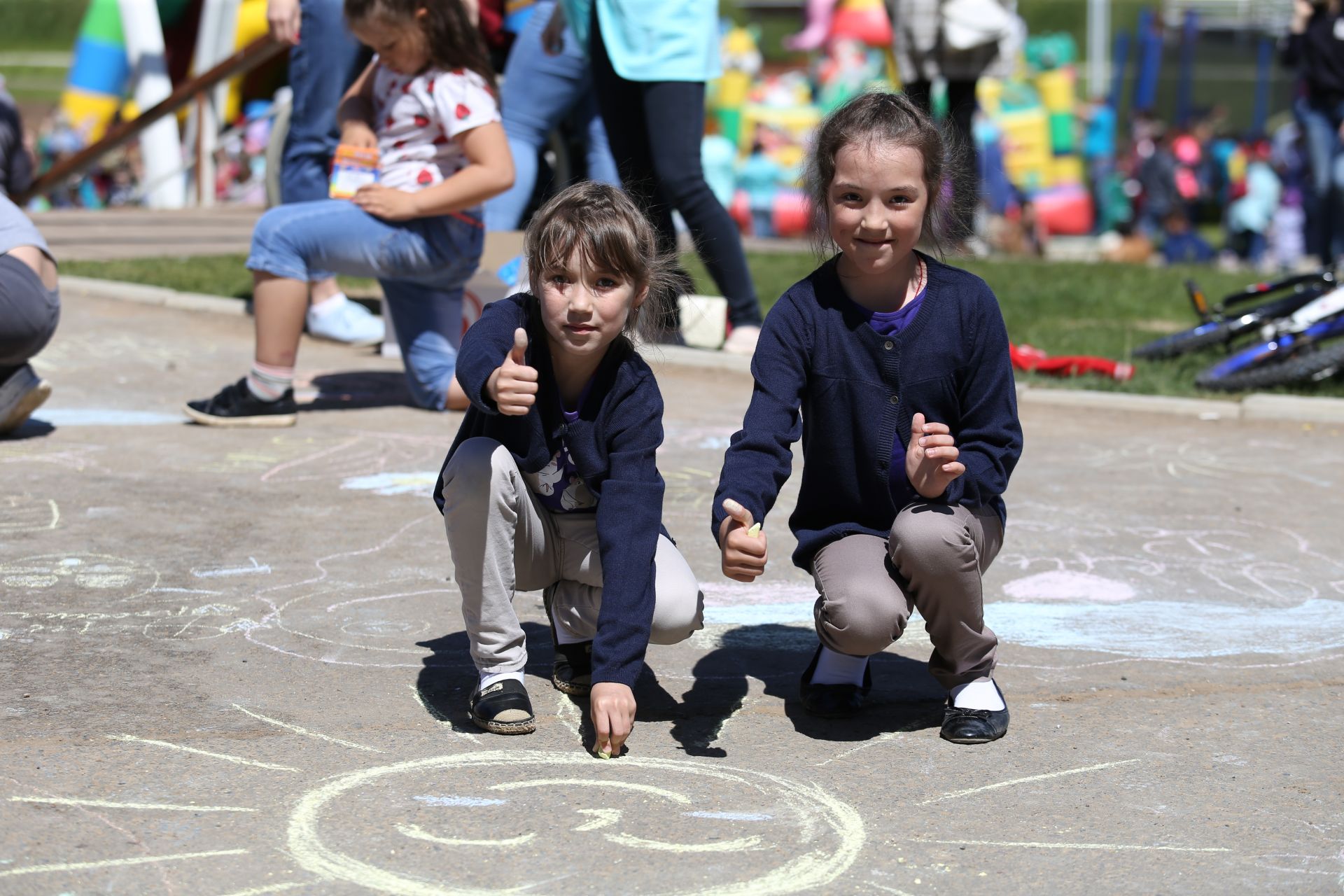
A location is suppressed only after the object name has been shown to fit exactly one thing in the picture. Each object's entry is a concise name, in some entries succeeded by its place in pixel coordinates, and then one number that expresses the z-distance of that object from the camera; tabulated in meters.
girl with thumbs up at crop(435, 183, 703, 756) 2.58
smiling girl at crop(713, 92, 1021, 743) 2.66
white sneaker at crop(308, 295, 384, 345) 6.34
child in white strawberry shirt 4.58
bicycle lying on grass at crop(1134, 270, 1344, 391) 5.75
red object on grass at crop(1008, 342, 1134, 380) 5.99
